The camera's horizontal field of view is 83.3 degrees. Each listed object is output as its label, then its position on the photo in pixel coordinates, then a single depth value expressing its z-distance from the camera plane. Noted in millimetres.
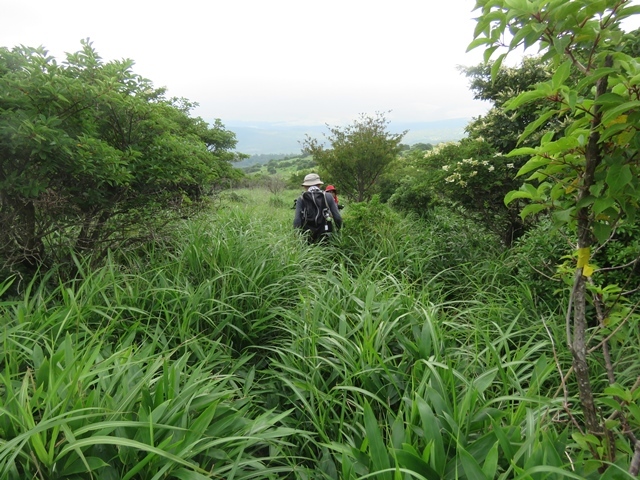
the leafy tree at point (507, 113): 4531
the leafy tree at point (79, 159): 2375
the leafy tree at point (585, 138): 966
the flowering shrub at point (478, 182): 4344
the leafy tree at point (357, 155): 9328
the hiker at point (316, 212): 4660
